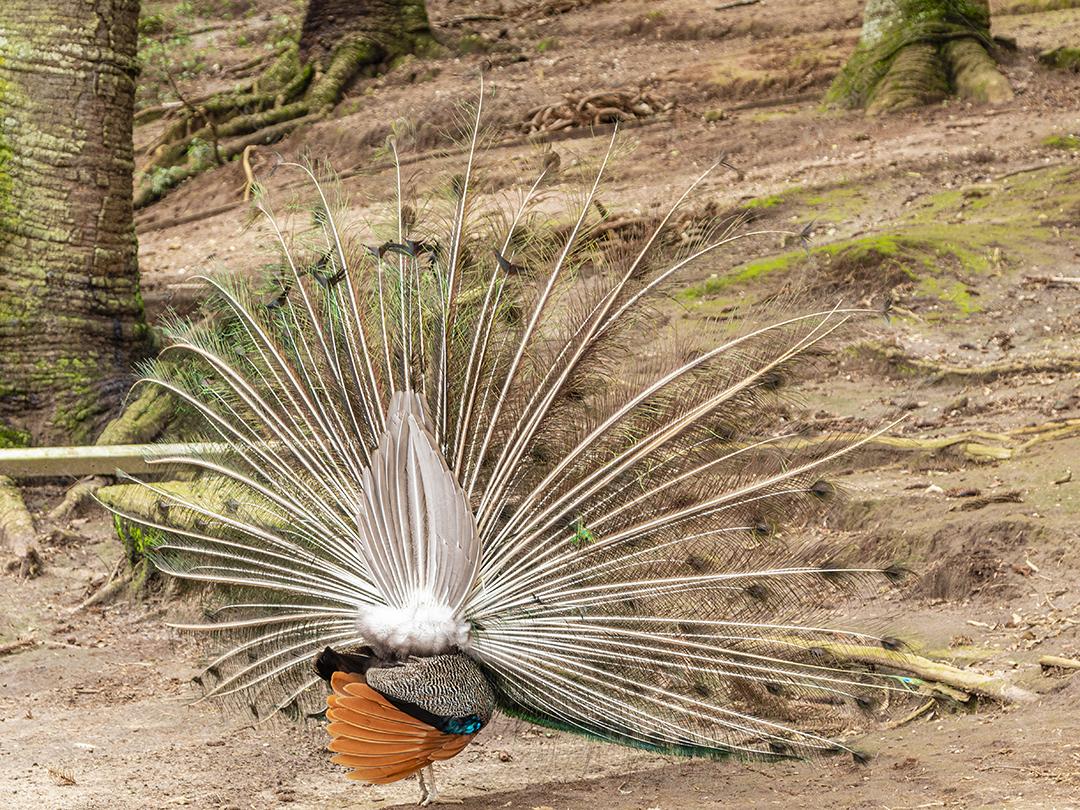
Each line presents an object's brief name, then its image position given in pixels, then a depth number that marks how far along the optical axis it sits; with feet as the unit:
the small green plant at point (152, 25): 138.51
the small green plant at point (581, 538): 32.89
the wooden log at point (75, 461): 43.96
